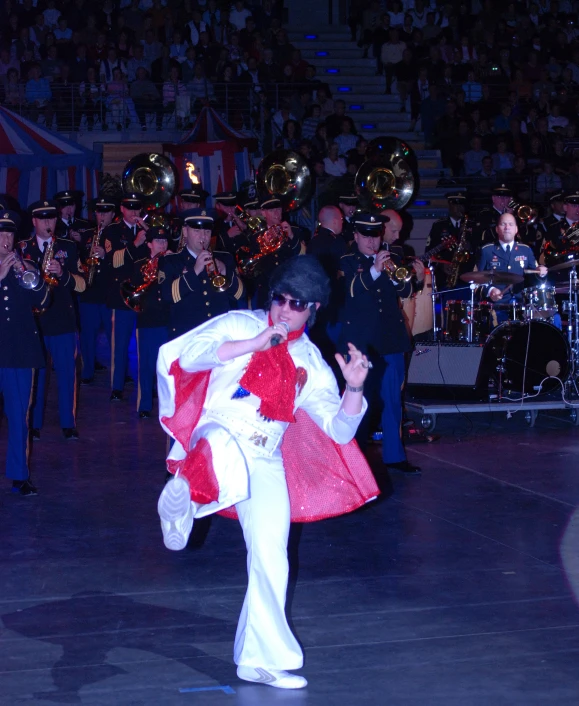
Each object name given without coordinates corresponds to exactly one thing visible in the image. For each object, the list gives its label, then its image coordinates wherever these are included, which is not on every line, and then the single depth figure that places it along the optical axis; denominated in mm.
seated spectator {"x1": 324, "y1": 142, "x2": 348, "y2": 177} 17875
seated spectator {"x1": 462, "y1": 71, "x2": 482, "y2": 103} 20328
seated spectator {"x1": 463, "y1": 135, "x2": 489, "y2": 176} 19000
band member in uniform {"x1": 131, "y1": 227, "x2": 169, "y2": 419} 10328
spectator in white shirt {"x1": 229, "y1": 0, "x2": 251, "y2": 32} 20453
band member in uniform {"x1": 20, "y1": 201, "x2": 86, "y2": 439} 9500
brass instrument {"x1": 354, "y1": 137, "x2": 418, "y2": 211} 14273
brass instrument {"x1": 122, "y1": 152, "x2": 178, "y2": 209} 15211
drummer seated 11320
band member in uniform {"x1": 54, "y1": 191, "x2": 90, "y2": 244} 12539
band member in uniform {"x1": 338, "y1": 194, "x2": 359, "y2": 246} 12727
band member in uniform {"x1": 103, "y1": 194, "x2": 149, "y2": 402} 12086
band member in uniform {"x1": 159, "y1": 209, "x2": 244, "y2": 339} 8672
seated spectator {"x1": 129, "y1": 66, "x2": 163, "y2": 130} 18156
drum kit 10750
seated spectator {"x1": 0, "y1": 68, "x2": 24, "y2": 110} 17500
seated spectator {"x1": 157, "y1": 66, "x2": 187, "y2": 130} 18125
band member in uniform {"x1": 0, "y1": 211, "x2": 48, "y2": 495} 7855
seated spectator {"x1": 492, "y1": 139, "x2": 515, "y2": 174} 18984
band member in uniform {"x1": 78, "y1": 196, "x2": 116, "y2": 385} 12203
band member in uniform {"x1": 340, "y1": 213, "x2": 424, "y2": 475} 8508
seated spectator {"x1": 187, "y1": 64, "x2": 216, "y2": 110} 18219
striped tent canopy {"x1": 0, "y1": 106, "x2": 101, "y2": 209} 15578
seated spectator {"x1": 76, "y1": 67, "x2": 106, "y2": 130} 17984
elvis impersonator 4660
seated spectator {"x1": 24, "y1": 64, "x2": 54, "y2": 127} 17625
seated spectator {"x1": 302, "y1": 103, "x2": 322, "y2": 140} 18906
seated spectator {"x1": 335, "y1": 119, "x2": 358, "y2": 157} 18578
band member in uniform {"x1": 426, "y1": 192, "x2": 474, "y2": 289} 12788
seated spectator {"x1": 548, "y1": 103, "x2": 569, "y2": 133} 20125
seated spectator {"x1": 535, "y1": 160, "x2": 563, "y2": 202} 18422
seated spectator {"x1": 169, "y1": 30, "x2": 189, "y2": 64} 19156
